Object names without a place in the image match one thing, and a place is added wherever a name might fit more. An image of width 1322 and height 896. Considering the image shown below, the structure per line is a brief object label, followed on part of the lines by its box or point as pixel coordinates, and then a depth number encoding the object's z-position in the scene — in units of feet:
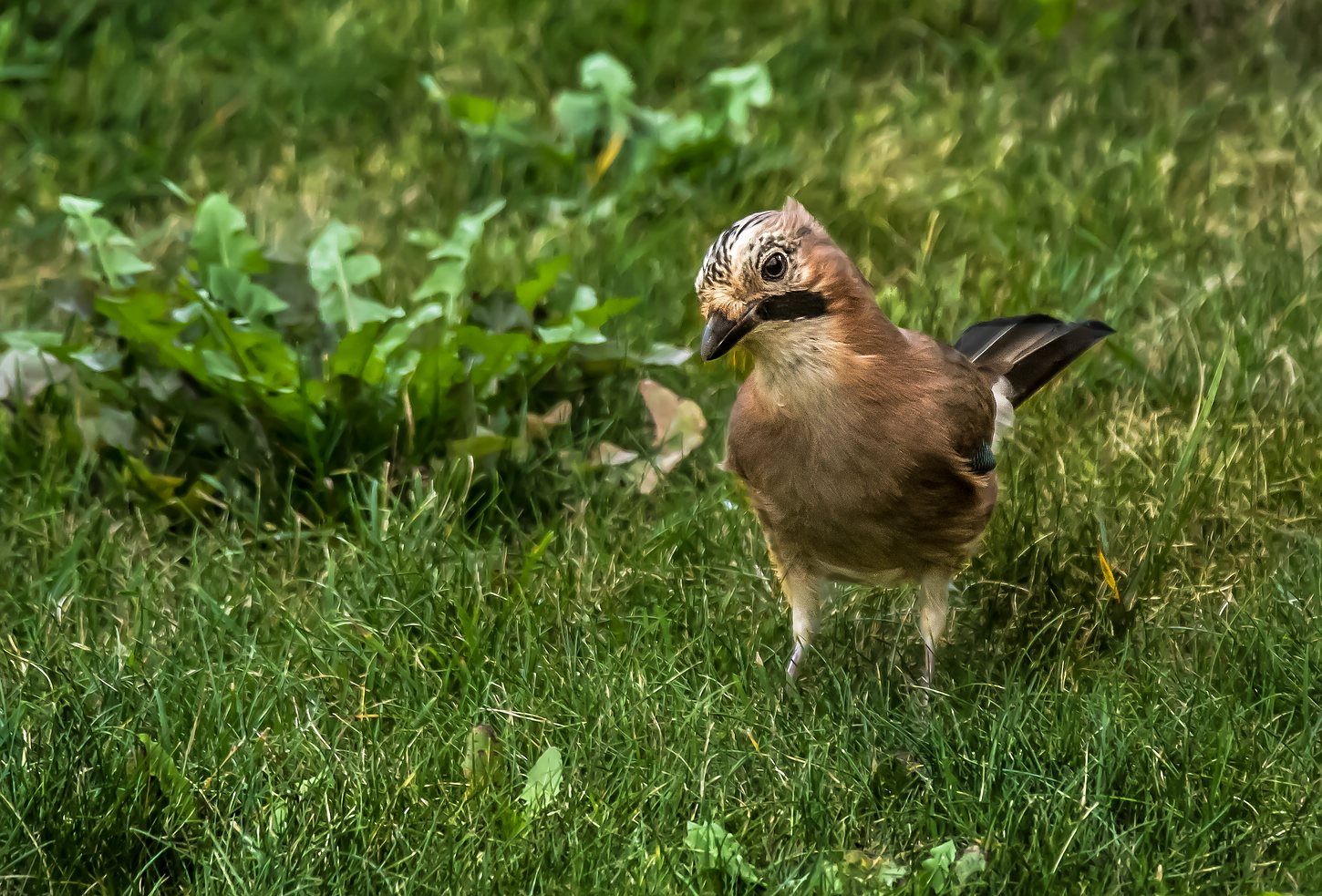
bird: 21.66
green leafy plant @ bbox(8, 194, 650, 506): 28.76
